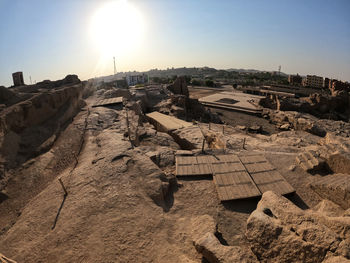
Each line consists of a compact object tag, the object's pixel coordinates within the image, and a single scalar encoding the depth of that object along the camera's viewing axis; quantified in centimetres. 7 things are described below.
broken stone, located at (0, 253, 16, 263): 285
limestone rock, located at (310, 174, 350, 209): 457
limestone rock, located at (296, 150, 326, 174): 598
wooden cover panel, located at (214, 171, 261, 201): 469
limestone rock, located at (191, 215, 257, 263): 293
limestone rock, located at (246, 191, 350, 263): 266
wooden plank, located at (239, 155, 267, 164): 626
